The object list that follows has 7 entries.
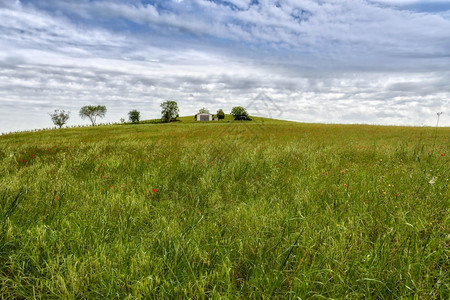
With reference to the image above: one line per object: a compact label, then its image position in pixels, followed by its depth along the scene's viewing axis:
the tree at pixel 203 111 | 103.19
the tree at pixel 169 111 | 94.81
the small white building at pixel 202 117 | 98.94
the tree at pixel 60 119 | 104.25
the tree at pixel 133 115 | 113.06
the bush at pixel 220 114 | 90.26
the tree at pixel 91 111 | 108.05
